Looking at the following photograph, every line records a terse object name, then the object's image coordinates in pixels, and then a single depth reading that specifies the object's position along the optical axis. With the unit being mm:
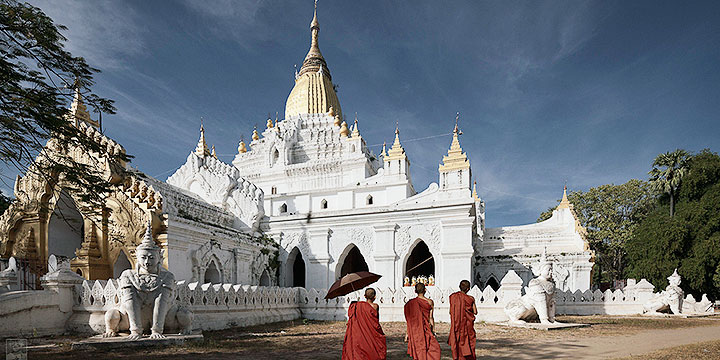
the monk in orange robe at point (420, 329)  6531
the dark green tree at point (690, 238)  24047
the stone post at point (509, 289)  15141
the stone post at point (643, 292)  19938
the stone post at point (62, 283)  10508
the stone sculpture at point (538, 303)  13430
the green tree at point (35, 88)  6738
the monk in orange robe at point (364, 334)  6176
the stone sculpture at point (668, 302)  19078
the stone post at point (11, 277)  12400
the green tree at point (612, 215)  37122
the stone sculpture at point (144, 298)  8898
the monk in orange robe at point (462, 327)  7258
